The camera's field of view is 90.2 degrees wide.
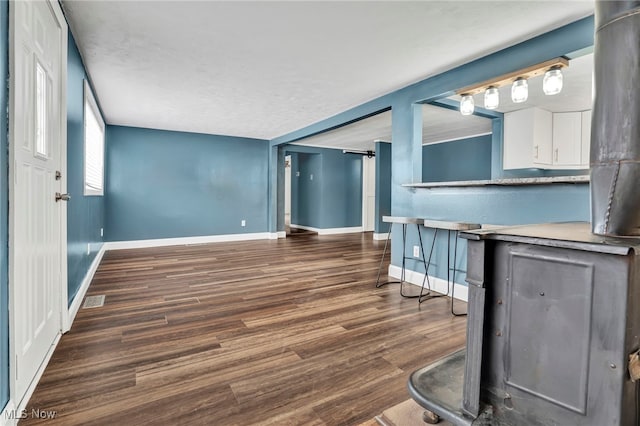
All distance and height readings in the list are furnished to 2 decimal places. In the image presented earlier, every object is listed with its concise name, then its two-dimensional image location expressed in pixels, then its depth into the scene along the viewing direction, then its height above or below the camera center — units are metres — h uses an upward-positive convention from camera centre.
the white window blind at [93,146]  3.15 +0.69
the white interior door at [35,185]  1.27 +0.08
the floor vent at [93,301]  2.64 -0.85
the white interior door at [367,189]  8.20 +0.48
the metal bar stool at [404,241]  2.94 -0.36
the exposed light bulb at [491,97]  2.61 +0.93
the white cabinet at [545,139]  4.35 +1.01
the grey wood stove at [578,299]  0.84 -0.26
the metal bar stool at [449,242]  2.57 -0.32
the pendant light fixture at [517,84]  2.20 +1.01
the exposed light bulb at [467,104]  2.83 +0.95
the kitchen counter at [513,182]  1.99 +0.21
